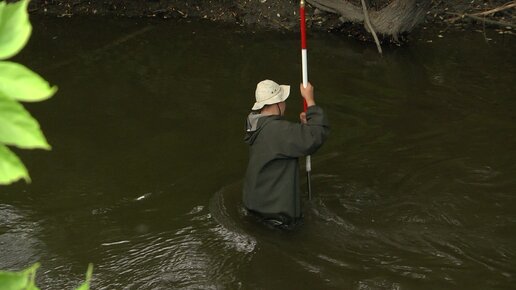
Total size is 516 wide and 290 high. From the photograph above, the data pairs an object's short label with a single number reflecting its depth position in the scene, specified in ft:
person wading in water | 34.40
